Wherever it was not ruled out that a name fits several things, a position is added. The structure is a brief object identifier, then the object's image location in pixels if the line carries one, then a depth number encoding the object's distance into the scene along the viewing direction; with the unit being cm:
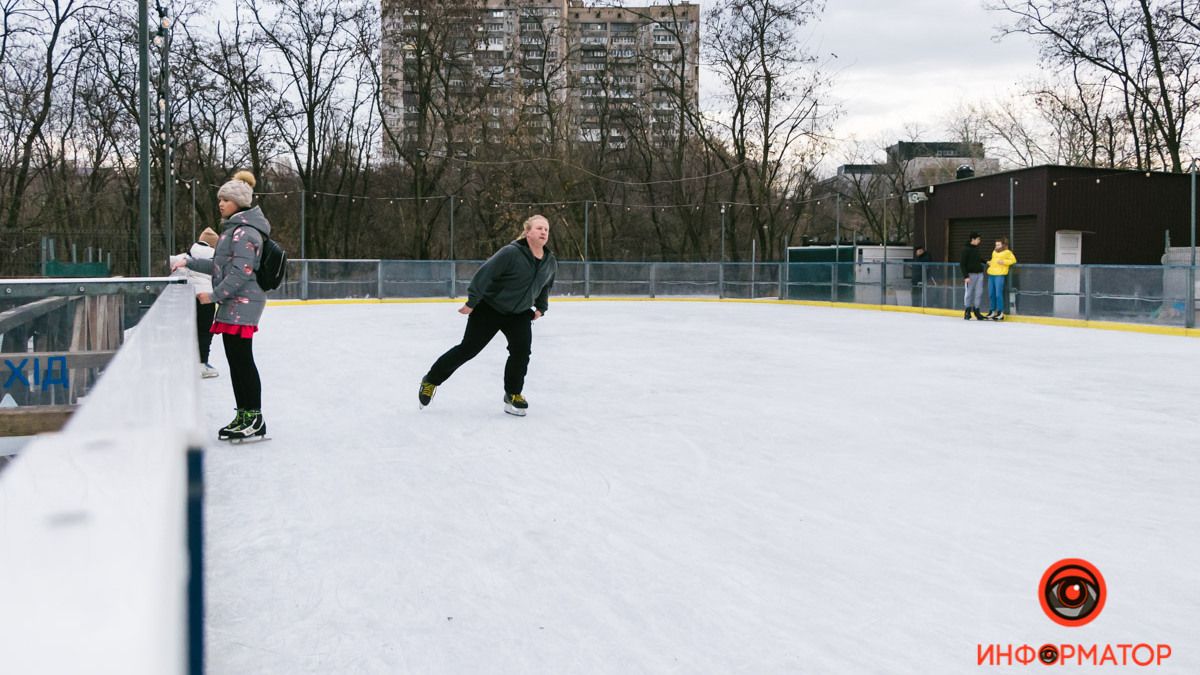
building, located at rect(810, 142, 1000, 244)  4872
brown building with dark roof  2458
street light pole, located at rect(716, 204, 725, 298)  3063
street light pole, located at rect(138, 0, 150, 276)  1298
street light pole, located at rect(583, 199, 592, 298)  3012
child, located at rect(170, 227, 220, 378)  878
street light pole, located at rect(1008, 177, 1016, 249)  2505
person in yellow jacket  1922
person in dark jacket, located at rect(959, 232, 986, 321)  1977
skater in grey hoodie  684
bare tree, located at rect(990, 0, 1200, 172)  2997
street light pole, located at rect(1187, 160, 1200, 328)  1591
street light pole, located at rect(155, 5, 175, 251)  1667
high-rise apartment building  3603
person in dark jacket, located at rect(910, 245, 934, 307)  2292
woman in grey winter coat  561
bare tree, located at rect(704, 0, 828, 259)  3622
